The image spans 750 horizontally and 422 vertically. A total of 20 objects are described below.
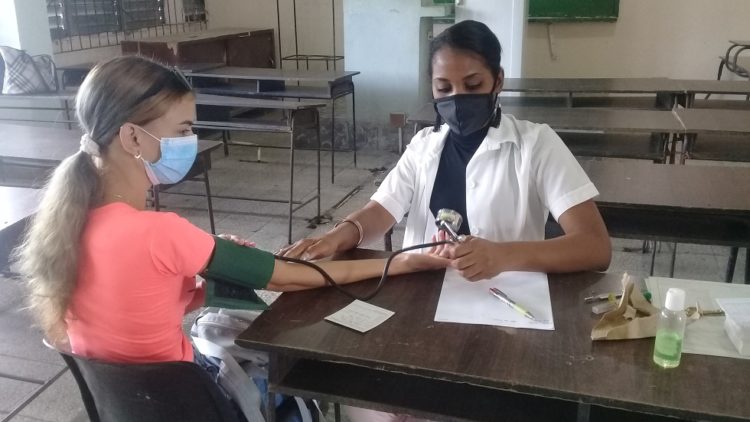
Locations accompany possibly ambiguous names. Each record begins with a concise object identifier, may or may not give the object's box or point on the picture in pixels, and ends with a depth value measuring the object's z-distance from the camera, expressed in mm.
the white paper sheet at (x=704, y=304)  1038
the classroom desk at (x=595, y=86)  4082
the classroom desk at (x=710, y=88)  4016
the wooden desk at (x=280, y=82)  4590
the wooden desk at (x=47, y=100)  4336
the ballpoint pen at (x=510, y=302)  1158
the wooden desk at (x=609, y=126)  3059
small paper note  1141
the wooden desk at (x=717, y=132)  2895
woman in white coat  1431
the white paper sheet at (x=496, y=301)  1148
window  5324
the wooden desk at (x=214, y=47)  5488
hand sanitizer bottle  988
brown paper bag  1059
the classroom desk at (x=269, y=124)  3551
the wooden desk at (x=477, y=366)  931
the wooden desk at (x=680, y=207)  1992
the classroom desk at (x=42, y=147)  2844
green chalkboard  6238
